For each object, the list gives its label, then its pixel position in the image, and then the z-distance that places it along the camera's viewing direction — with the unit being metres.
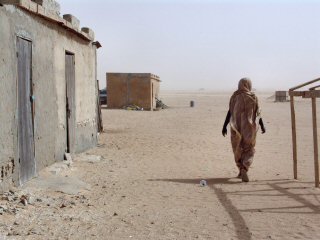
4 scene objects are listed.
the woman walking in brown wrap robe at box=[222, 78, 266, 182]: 8.25
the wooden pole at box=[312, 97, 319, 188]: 7.54
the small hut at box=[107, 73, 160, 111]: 30.48
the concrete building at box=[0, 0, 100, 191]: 6.73
